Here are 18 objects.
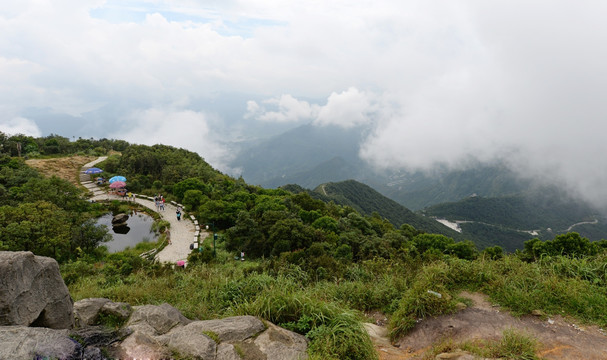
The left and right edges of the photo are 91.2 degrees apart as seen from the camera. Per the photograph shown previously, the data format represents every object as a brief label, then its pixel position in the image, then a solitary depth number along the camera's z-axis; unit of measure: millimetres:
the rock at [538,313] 5883
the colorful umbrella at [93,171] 36125
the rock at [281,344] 4531
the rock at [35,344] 3580
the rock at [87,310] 5719
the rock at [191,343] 4254
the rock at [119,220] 25894
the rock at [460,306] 6432
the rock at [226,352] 4363
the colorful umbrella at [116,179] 33031
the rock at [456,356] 4750
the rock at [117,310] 5941
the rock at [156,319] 5141
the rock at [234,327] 4801
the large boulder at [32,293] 4625
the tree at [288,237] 19812
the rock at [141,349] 4152
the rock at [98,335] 4230
